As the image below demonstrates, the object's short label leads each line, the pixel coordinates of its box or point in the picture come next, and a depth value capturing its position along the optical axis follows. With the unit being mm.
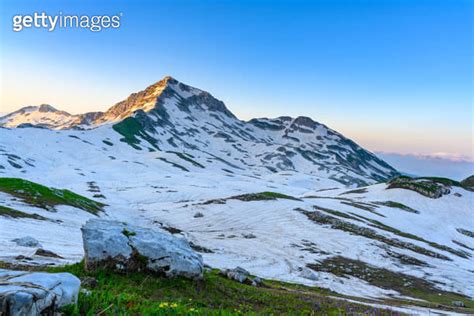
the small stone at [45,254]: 22012
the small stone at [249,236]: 57372
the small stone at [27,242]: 26059
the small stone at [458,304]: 31266
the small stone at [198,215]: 71144
